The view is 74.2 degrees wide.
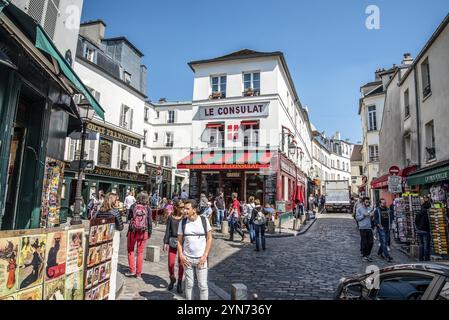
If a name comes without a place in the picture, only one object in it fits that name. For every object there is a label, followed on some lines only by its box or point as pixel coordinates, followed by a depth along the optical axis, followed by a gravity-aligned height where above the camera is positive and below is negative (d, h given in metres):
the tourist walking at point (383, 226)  8.76 -0.75
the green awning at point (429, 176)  9.52 +0.97
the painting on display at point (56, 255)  3.00 -0.68
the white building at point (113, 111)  20.44 +6.56
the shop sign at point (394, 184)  11.22 +0.69
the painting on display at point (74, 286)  3.35 -1.11
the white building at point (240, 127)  19.62 +4.83
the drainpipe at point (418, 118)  13.43 +3.86
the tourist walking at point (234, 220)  12.02 -0.96
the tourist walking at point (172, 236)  5.49 -0.79
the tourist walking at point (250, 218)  10.55 -0.82
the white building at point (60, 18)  6.41 +4.24
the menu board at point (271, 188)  19.27 +0.62
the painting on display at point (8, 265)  2.43 -0.64
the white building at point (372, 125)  29.62 +7.78
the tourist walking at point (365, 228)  8.65 -0.79
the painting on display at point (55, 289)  2.97 -1.03
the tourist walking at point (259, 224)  9.64 -0.88
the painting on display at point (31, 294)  2.64 -0.96
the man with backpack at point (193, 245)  4.23 -0.74
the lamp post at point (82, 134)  9.06 +1.82
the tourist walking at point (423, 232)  8.37 -0.82
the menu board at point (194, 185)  20.75 +0.70
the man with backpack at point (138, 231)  6.24 -0.81
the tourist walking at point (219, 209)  15.48 -0.69
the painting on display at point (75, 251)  3.34 -0.69
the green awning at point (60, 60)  4.65 +2.27
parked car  2.49 -0.78
